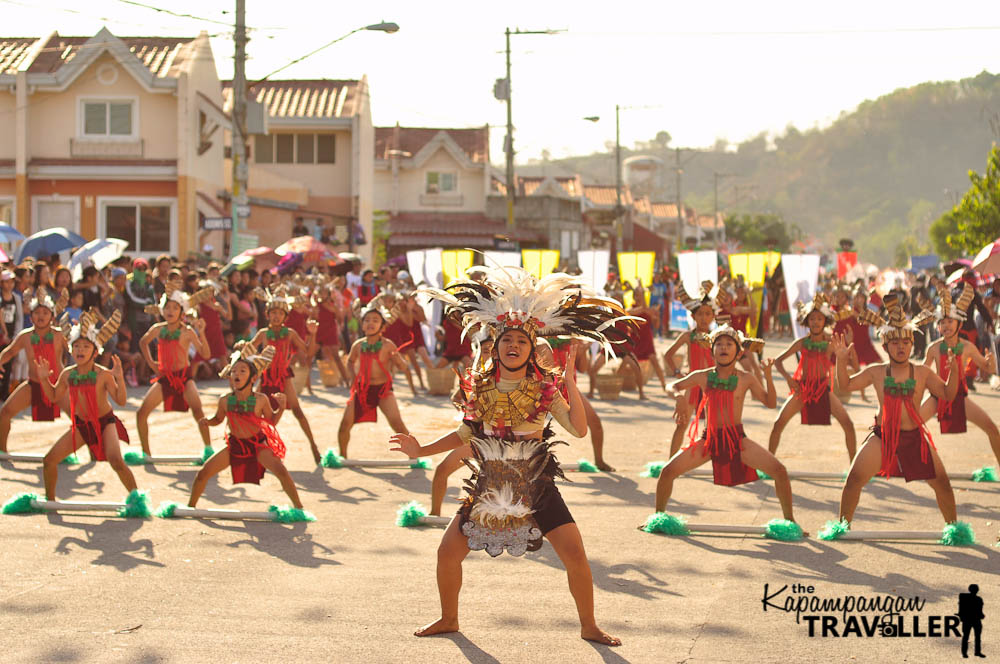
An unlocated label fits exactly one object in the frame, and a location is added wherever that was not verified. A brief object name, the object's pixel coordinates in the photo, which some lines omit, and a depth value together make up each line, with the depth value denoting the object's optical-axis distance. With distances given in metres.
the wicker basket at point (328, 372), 20.02
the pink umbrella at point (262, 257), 23.61
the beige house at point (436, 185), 54.22
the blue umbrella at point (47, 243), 19.91
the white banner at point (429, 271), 23.27
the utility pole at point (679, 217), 76.06
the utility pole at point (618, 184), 55.28
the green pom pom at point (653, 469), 11.26
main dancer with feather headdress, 6.10
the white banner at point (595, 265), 23.48
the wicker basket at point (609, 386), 18.39
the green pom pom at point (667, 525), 8.70
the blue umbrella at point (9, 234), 20.61
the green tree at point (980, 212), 32.72
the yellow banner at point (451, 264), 22.91
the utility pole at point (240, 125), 22.44
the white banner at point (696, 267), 26.17
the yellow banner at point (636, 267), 26.91
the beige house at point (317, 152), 43.38
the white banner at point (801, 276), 26.72
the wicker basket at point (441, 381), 19.12
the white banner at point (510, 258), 20.80
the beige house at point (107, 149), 31.80
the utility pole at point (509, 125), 38.66
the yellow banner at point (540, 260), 22.30
